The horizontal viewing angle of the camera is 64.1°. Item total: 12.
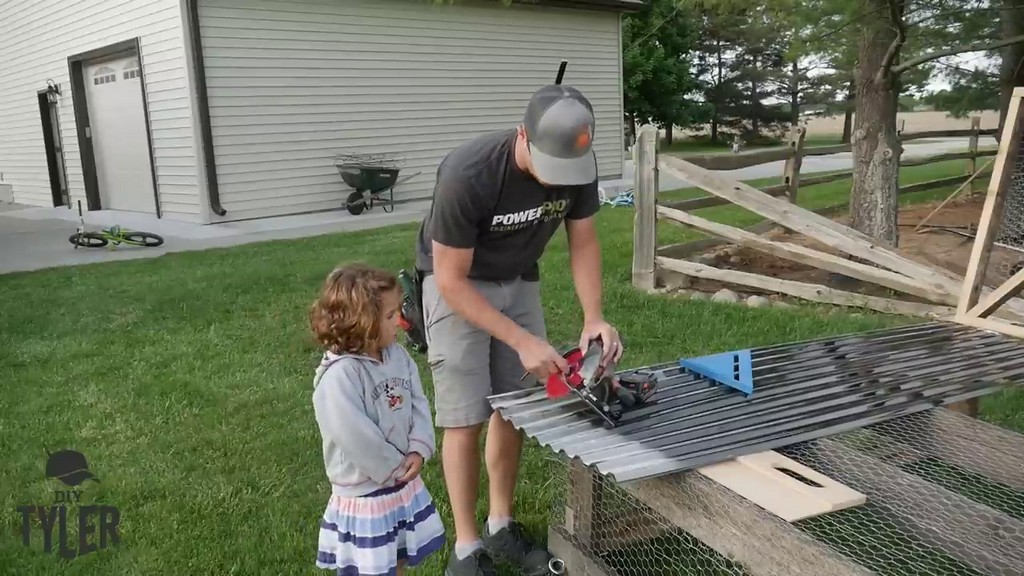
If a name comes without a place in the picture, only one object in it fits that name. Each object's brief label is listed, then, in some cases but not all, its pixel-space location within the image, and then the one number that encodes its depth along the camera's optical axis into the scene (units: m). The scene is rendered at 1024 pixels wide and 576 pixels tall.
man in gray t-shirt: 2.07
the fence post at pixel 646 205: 5.99
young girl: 1.92
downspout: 10.11
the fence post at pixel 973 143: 12.02
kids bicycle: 8.92
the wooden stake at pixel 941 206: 8.39
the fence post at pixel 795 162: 7.98
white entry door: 11.69
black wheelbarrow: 11.31
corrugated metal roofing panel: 2.05
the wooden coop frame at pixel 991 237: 3.40
